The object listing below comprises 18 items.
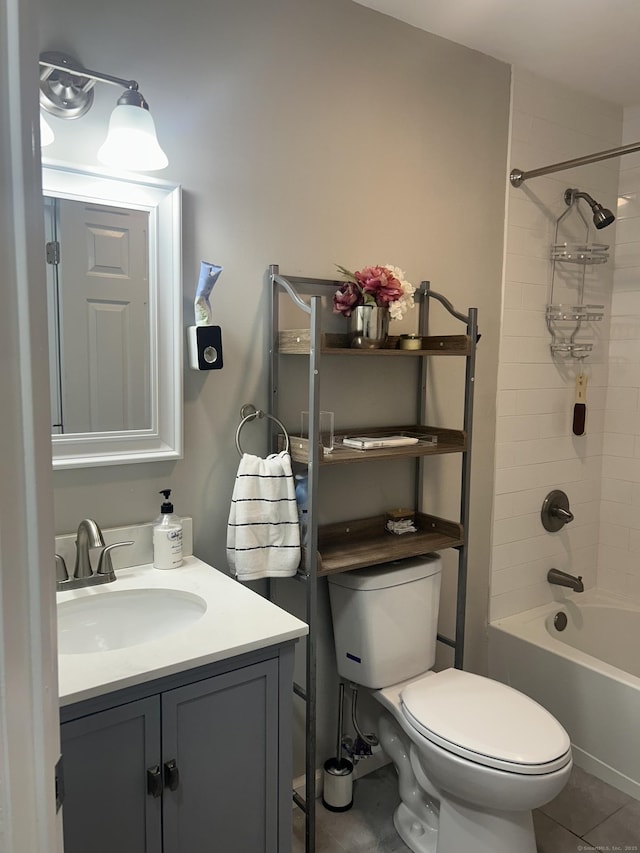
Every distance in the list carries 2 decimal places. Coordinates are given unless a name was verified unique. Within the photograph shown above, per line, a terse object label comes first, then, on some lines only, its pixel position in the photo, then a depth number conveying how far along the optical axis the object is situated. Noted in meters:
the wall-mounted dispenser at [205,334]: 1.72
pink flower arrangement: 1.91
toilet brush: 2.10
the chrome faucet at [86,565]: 1.58
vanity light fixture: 1.48
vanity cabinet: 1.22
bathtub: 2.25
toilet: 1.63
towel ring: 1.89
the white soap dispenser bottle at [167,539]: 1.72
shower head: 2.41
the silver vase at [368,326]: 1.92
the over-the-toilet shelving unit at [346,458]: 1.79
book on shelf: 1.92
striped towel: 1.79
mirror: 1.61
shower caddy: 2.66
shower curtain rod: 2.18
